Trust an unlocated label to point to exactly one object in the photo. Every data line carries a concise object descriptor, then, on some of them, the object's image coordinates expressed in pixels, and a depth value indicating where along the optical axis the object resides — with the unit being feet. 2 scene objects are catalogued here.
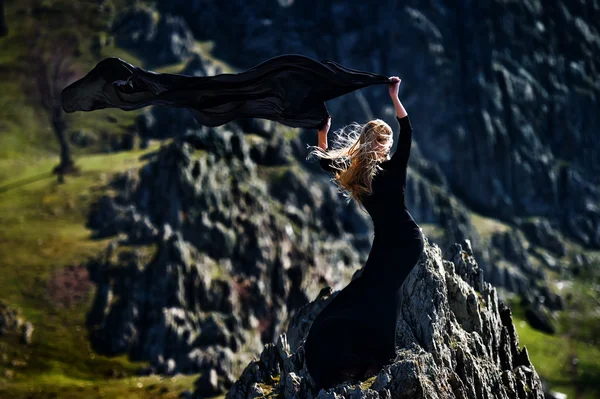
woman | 62.39
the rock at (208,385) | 240.94
